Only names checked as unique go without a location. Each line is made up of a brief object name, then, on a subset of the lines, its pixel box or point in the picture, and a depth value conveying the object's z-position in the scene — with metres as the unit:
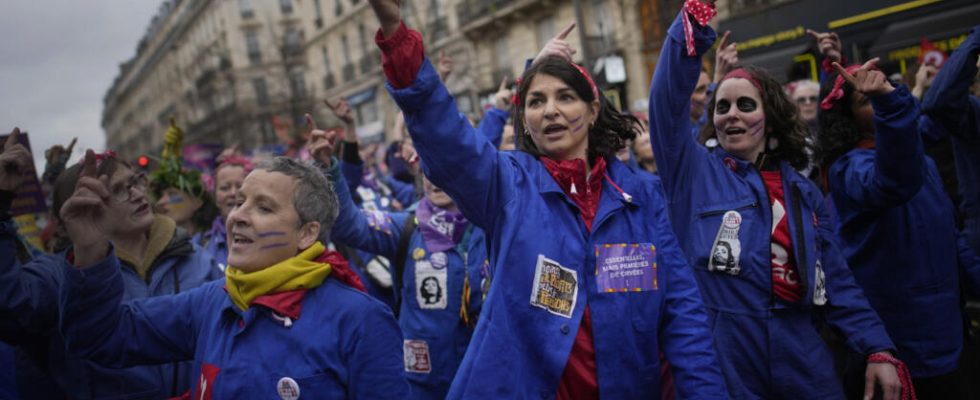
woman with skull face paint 2.50
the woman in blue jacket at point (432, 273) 3.52
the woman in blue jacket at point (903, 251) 3.06
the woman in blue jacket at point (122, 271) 2.24
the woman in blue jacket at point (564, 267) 1.88
